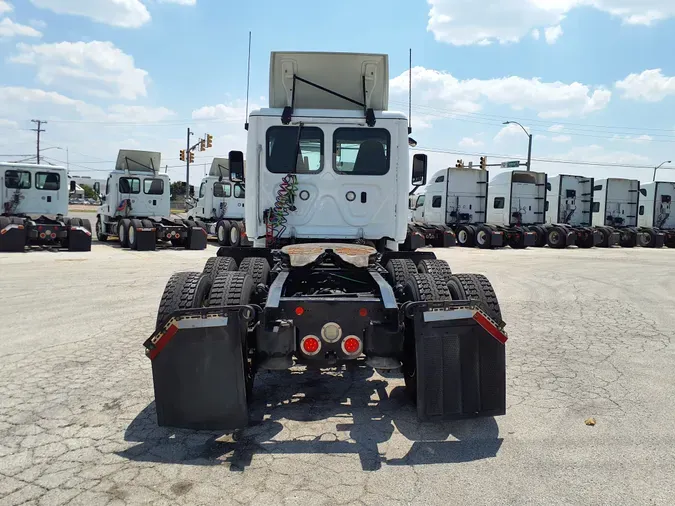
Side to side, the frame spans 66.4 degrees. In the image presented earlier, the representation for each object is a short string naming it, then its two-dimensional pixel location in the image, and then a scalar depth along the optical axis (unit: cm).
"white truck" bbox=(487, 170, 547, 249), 2533
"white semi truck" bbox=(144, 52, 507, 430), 363
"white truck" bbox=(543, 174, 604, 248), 2752
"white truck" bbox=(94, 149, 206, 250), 1953
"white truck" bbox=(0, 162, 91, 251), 1702
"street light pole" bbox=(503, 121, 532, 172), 3709
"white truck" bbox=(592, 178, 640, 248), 2867
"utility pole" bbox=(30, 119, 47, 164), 7246
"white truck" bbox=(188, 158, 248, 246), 2414
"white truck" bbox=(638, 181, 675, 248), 2918
